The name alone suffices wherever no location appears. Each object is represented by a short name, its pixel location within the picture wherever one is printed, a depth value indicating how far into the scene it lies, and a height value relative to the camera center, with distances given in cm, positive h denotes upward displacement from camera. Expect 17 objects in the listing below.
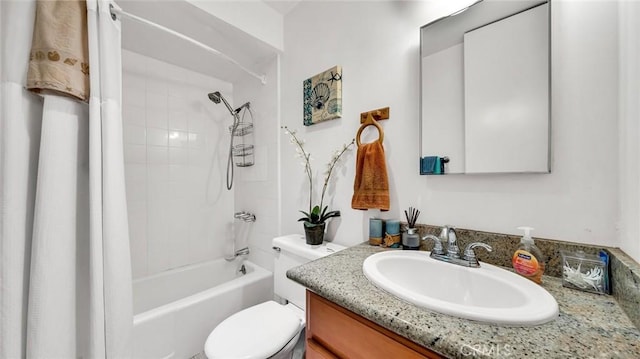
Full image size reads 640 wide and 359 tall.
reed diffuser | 93 -24
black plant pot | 123 -30
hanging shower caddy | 197 +36
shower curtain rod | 93 +83
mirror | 72 +33
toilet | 91 -69
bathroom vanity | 39 -30
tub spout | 195 -64
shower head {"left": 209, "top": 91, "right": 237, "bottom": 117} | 184 +69
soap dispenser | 63 -24
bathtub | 115 -81
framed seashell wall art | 128 +51
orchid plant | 127 +3
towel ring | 107 +27
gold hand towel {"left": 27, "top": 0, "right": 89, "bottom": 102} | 73 +45
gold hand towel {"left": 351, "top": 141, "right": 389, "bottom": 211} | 103 +0
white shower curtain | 72 -11
